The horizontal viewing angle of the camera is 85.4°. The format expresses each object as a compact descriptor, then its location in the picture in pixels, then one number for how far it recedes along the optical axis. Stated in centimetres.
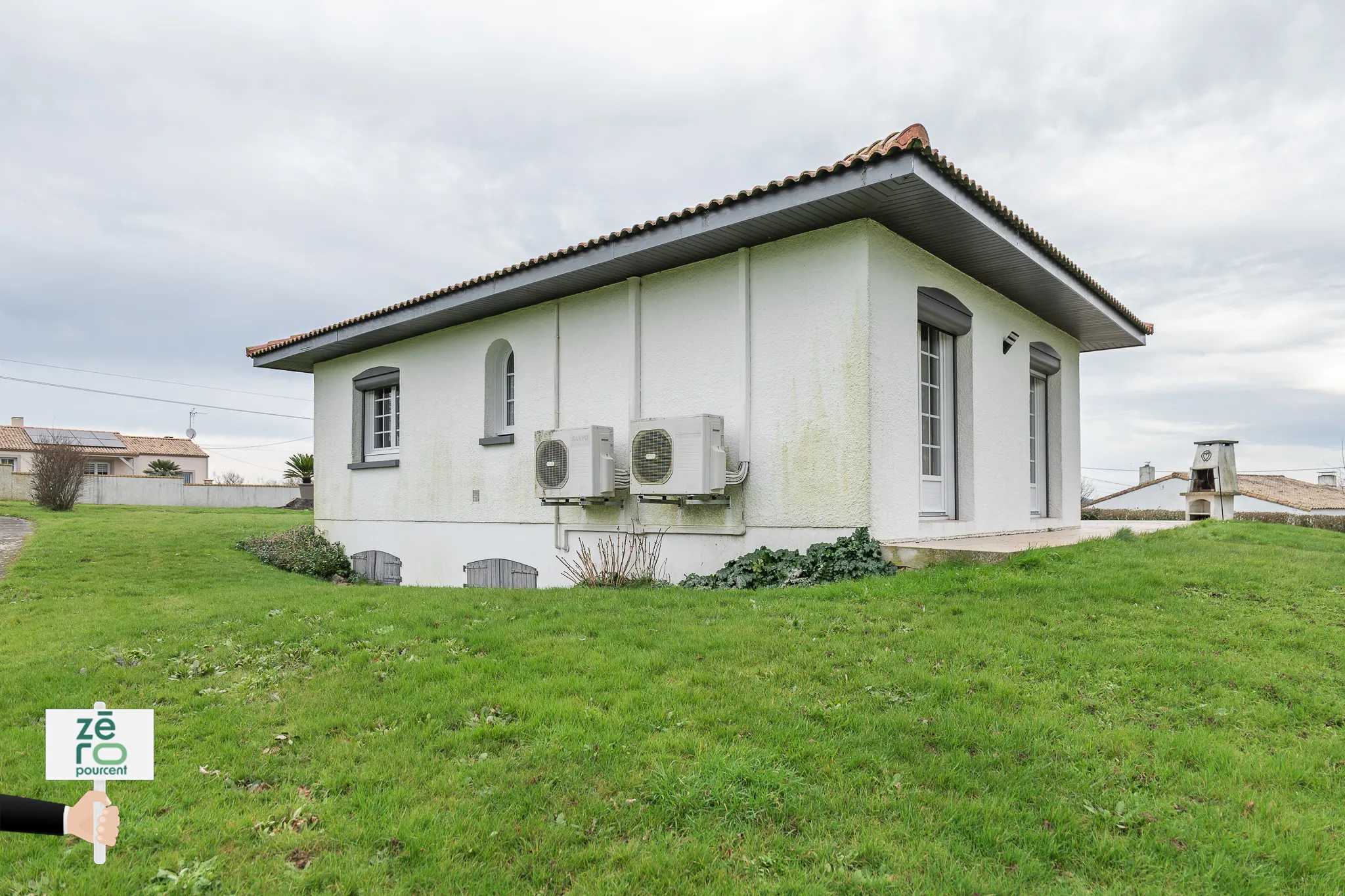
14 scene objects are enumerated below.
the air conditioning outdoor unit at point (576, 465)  840
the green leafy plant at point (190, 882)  242
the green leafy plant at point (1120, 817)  275
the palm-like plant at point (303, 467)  3139
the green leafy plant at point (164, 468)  3931
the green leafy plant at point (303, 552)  1191
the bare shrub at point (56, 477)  2136
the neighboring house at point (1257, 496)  2453
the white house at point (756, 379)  702
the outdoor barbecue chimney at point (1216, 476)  1356
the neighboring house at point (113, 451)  4019
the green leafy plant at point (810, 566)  662
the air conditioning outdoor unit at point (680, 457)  738
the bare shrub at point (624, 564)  780
